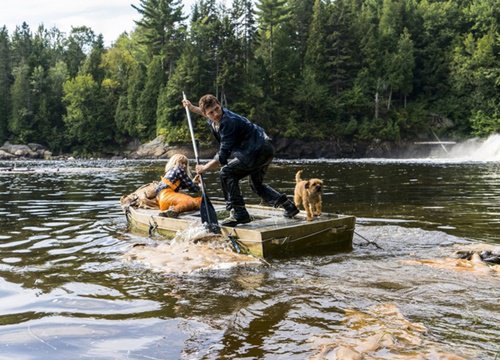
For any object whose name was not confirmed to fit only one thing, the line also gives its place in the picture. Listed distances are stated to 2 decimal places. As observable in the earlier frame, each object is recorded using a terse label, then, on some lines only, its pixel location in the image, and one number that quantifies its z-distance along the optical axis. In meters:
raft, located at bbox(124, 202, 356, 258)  7.63
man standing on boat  7.78
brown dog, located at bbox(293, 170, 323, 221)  8.41
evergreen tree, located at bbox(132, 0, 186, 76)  77.88
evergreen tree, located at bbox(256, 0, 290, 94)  77.38
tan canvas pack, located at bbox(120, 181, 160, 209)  11.52
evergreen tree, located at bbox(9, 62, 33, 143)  80.43
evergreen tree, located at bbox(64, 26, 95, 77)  95.56
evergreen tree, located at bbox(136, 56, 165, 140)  74.44
